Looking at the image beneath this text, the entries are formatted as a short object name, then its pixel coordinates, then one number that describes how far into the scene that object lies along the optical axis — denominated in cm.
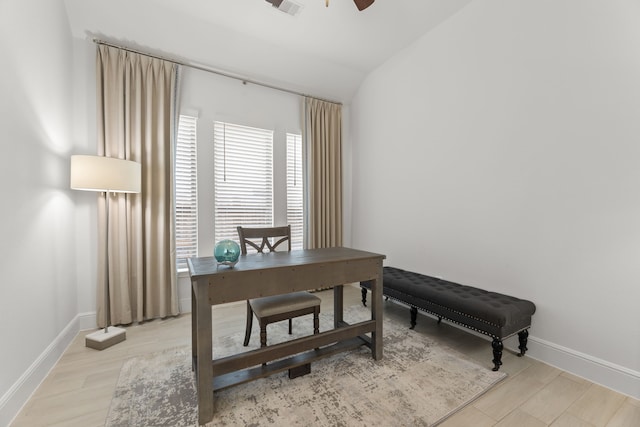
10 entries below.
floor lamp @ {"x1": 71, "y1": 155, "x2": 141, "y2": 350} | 214
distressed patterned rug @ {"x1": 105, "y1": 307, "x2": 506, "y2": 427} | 150
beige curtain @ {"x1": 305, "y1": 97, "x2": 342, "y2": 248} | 390
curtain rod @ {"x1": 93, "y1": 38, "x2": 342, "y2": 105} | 269
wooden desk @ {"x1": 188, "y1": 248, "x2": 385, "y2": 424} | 149
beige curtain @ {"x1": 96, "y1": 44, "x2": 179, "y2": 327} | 265
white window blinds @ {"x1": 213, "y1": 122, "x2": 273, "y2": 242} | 335
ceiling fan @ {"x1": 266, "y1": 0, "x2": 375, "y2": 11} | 226
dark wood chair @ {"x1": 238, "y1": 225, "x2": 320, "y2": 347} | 194
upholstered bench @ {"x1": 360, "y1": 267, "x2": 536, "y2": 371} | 195
